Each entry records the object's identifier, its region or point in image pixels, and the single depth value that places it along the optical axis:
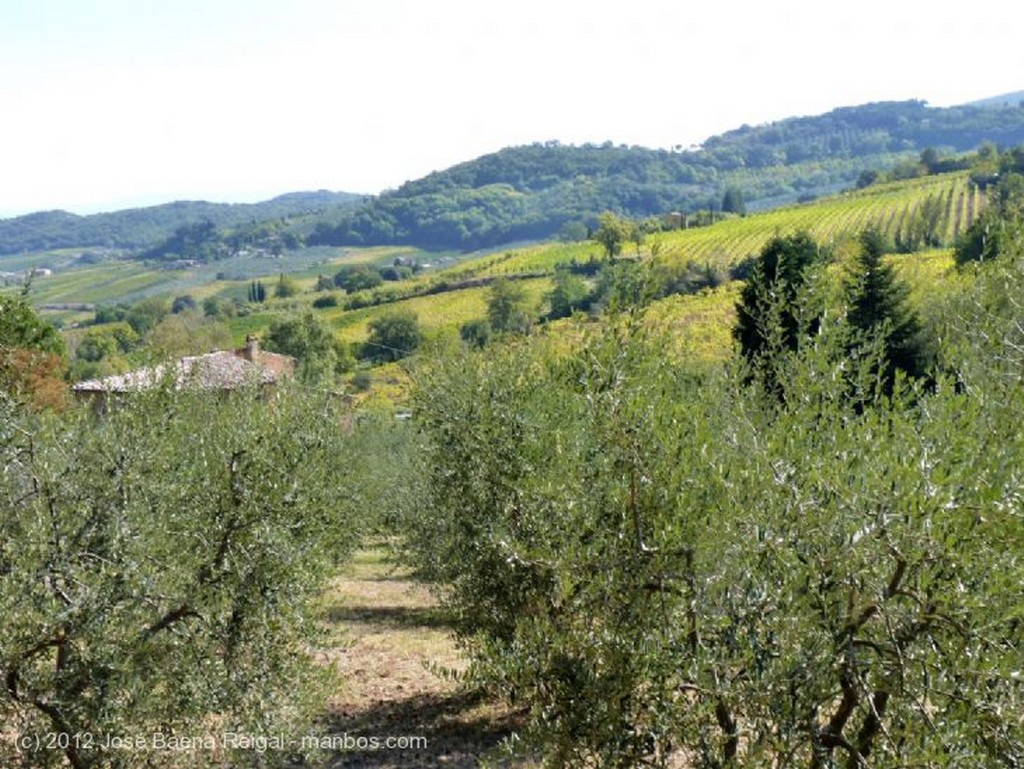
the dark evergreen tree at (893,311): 37.31
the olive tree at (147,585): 8.30
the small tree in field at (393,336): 89.44
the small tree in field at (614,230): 97.12
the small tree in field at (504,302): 85.81
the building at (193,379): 11.38
